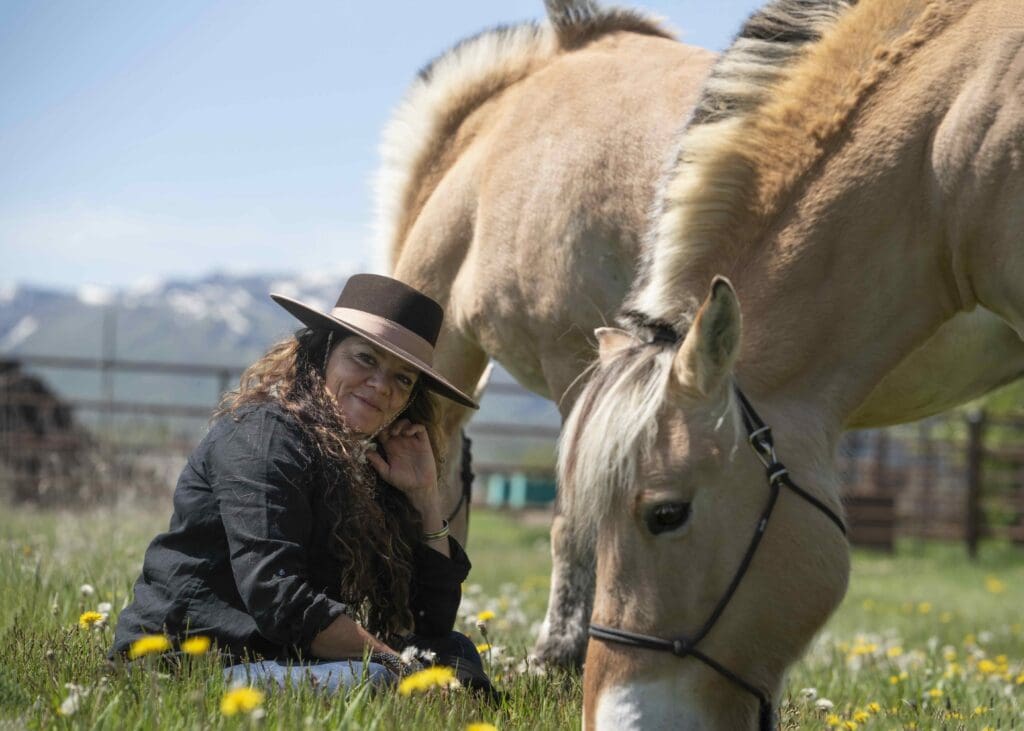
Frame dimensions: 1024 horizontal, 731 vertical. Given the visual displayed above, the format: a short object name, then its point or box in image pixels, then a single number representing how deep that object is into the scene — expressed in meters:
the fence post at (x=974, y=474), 16.61
